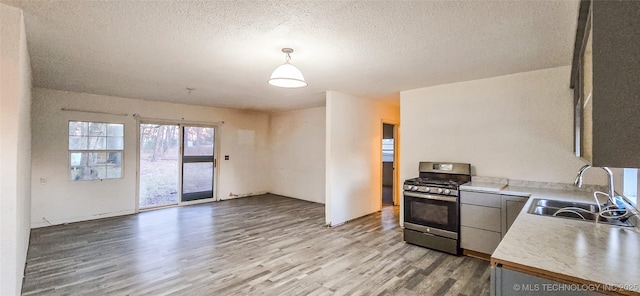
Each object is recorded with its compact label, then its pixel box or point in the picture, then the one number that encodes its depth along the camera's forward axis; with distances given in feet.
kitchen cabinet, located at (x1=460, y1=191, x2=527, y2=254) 10.18
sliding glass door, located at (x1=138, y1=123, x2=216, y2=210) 19.61
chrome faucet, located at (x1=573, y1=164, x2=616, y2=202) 6.66
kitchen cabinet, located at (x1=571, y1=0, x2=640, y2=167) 3.10
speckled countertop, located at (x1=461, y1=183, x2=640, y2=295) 3.81
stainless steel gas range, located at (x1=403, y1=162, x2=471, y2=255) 11.51
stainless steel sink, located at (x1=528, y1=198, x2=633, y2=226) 7.04
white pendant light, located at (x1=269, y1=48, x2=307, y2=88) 8.53
